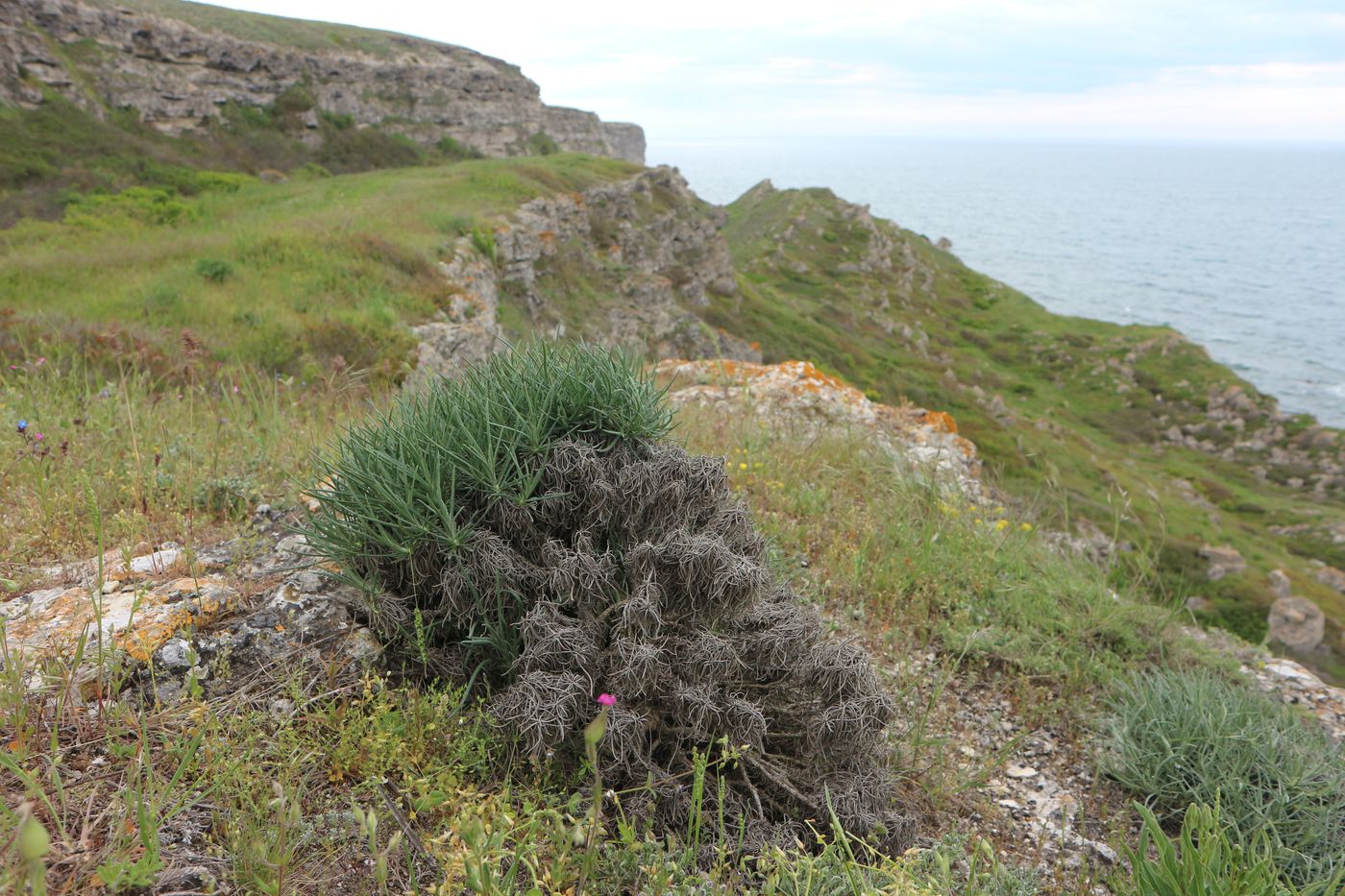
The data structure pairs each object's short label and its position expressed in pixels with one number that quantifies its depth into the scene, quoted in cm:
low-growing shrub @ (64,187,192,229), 2025
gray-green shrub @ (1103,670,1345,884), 330
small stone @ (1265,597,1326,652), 2633
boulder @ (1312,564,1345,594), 3475
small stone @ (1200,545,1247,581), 2989
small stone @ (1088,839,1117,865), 325
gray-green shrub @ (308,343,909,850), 259
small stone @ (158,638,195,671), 278
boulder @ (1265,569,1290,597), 2973
